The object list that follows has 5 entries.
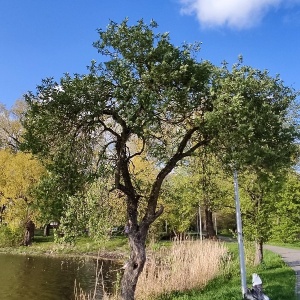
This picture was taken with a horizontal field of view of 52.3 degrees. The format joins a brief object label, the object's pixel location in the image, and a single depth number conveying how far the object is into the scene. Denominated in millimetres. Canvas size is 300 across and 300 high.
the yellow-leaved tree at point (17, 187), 23329
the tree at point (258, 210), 11652
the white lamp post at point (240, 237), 6341
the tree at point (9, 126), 27137
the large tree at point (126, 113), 5072
